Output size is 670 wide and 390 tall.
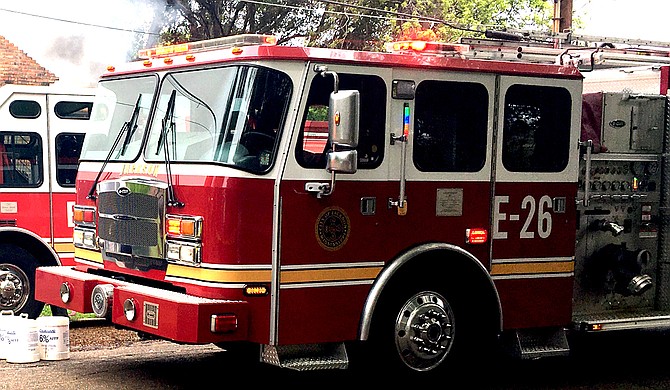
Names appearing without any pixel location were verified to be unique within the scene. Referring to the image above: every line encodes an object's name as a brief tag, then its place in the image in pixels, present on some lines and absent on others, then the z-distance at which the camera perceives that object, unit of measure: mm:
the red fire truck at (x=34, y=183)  10922
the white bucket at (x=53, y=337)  8305
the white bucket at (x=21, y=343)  8266
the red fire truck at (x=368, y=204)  6777
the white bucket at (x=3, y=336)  8352
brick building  21125
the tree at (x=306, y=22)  26094
